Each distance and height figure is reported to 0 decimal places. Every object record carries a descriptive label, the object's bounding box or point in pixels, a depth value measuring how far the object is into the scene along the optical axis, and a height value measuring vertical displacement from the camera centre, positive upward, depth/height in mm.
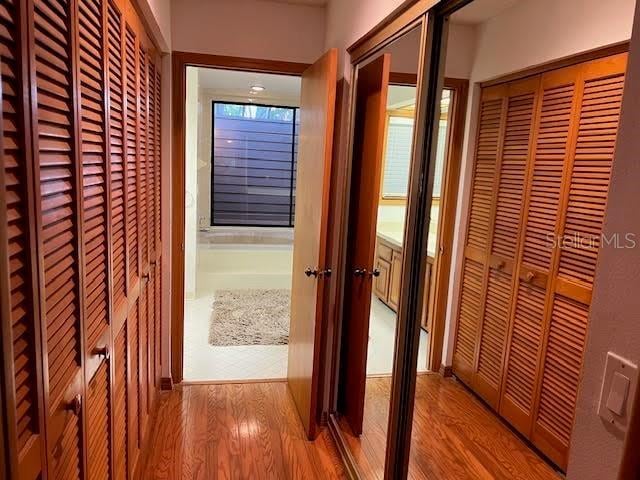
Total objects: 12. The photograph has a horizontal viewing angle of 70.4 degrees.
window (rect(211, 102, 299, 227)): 5922 +60
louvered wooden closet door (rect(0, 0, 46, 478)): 654 -168
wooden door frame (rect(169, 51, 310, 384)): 2449 +139
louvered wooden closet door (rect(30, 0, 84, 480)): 807 -128
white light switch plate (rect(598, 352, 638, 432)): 680 -308
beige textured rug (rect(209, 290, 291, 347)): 3555 -1310
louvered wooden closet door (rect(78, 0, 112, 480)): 1096 -183
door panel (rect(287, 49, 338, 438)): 2086 -289
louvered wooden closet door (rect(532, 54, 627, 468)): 989 -149
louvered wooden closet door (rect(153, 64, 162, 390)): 2262 -336
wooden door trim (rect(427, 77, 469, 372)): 1442 -86
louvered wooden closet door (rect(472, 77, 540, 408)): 1271 -154
